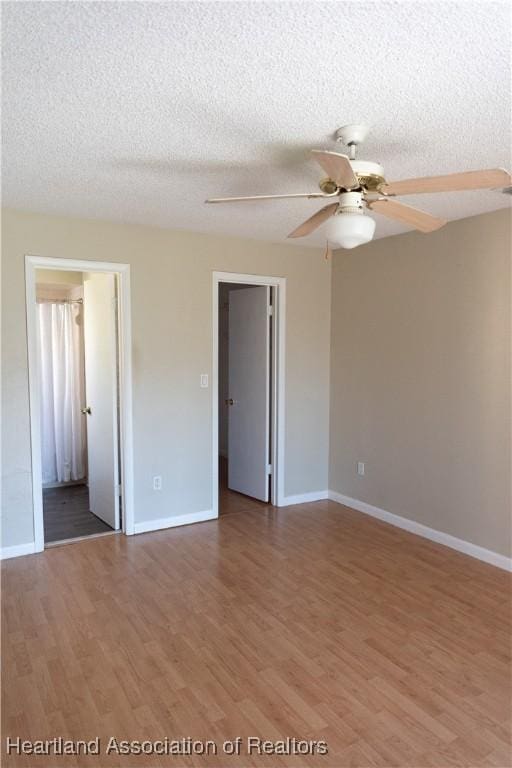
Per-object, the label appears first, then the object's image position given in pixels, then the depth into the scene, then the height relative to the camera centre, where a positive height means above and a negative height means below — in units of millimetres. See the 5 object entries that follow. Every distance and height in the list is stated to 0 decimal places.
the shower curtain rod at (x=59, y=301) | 5496 +625
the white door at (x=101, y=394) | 4234 -294
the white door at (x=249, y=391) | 4930 -324
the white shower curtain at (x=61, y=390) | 5562 -325
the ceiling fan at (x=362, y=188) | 1936 +680
